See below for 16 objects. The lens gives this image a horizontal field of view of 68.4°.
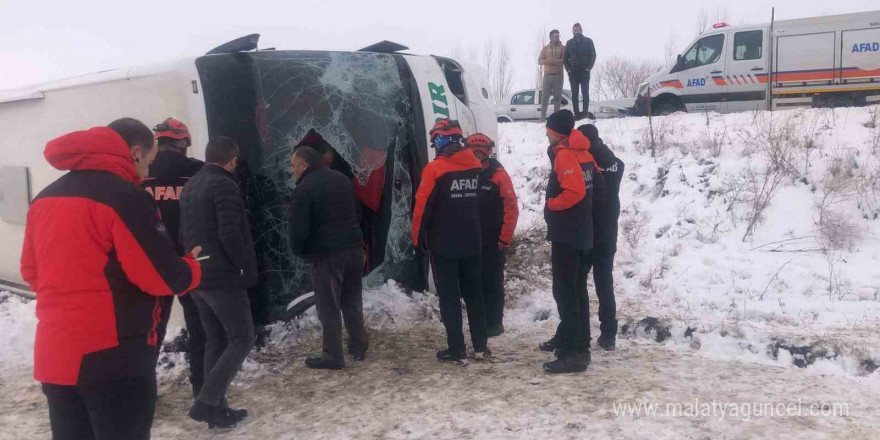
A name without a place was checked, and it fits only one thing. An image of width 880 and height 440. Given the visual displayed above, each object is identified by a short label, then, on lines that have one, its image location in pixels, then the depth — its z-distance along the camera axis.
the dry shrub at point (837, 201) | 7.26
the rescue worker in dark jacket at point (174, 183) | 3.92
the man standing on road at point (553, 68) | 12.18
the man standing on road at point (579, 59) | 11.80
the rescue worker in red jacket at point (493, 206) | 5.21
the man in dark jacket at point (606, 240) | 4.84
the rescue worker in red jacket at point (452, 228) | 4.63
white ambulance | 13.09
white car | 18.00
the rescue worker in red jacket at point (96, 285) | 2.16
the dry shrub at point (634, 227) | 7.89
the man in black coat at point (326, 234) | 4.52
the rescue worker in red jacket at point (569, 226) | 4.38
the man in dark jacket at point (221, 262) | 3.61
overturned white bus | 4.60
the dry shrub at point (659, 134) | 10.50
